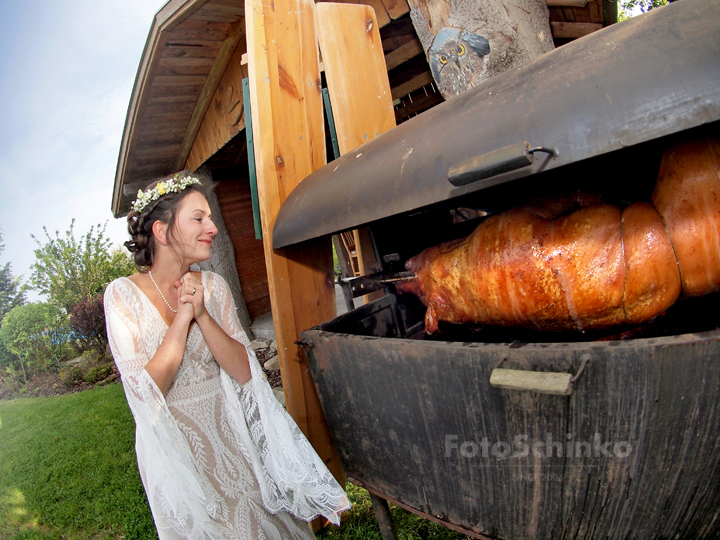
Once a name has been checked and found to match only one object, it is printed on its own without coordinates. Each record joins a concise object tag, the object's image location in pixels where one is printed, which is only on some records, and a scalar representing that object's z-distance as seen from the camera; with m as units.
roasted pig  1.05
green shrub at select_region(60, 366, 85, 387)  7.89
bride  1.66
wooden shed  2.07
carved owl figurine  2.20
